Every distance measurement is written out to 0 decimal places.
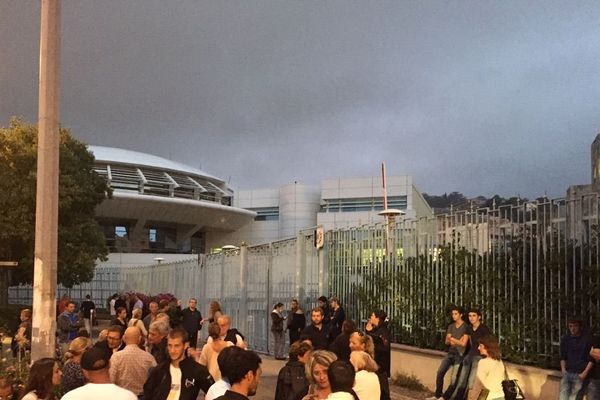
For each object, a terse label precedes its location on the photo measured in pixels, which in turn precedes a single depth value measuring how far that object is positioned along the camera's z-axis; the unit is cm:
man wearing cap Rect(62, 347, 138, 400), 410
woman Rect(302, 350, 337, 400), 472
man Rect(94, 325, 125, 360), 741
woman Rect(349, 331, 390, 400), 659
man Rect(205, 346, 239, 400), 389
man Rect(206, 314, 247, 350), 756
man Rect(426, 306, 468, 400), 1092
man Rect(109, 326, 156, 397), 622
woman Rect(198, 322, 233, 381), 733
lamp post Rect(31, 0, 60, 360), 877
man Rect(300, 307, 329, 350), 945
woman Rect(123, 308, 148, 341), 1018
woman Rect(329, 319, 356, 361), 803
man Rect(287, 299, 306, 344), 1550
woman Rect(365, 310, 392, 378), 891
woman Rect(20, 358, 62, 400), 459
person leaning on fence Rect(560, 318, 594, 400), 873
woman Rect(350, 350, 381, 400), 550
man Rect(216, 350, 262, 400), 384
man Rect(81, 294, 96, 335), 2286
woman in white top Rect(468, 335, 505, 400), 724
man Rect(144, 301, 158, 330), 1206
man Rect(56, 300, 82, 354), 1318
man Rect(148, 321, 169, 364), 693
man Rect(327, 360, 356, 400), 442
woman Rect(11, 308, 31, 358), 1172
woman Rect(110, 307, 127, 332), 1118
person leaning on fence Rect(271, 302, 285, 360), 1706
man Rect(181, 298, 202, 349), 1416
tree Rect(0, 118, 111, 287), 2550
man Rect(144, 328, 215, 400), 542
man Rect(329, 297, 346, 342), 1412
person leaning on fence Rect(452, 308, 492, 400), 1056
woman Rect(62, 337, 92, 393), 600
